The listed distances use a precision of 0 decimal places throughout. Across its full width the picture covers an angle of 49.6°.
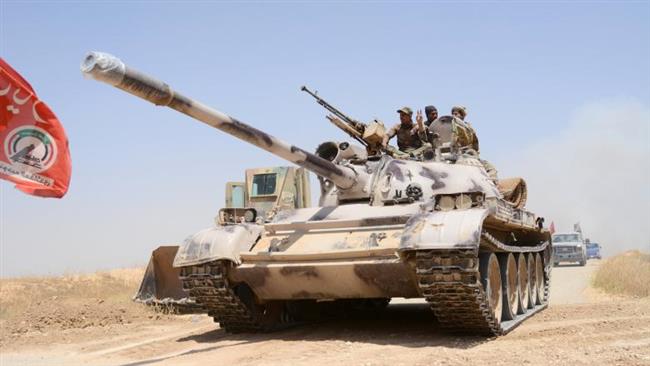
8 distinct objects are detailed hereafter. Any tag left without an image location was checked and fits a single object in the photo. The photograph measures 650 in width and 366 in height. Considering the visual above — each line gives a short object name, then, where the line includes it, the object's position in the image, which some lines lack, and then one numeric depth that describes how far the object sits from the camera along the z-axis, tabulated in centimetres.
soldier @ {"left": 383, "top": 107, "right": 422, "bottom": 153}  1181
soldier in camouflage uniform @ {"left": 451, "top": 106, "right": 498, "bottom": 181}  1139
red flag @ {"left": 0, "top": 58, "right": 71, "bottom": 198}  758
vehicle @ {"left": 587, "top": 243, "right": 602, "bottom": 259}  4097
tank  738
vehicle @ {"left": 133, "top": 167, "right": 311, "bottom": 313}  2052
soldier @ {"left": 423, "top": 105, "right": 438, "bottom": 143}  1264
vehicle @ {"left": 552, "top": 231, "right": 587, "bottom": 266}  2906
